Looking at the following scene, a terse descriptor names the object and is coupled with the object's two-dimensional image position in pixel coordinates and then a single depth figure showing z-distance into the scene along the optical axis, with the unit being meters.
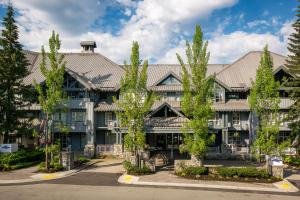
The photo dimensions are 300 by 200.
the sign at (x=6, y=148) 26.48
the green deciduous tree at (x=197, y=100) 22.41
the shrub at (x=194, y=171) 22.08
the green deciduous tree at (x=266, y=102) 22.20
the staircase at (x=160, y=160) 27.97
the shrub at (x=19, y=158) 24.02
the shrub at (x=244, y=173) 21.47
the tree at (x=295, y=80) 29.97
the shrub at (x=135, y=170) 22.80
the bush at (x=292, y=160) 27.95
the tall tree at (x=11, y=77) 29.31
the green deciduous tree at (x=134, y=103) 23.69
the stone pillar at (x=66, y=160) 24.39
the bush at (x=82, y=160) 27.73
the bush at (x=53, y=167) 23.36
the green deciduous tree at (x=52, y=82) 23.86
